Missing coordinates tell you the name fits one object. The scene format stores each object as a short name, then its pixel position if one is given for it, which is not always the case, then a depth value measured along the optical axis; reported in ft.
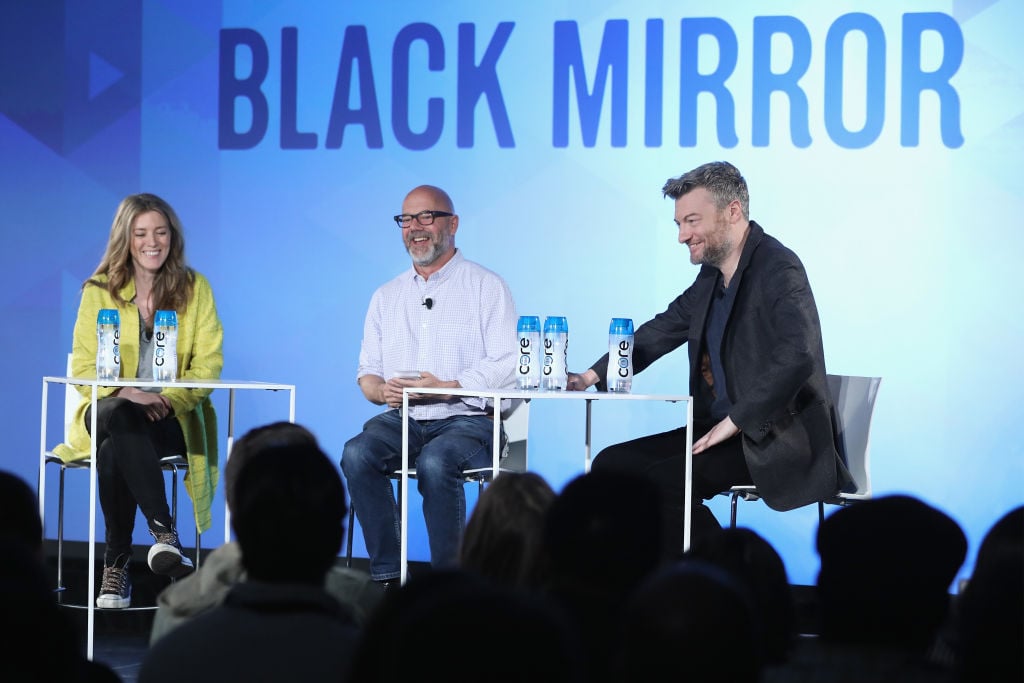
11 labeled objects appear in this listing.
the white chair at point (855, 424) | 28.17
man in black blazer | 25.90
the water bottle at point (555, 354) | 26.40
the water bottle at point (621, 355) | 26.84
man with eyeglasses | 28.14
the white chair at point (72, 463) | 29.54
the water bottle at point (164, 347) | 27.94
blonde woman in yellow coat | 29.12
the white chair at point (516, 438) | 29.89
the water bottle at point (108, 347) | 27.73
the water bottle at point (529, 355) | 26.40
